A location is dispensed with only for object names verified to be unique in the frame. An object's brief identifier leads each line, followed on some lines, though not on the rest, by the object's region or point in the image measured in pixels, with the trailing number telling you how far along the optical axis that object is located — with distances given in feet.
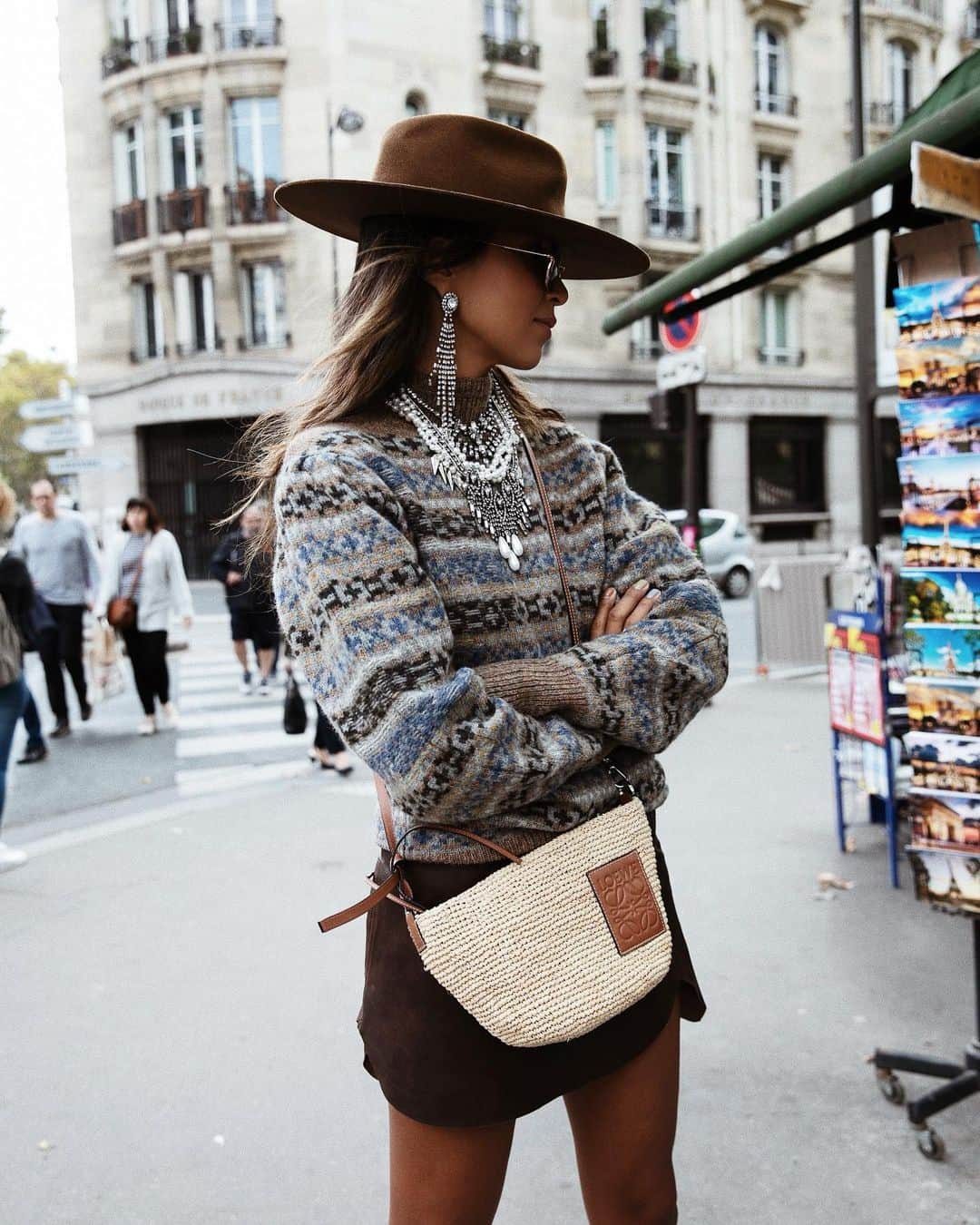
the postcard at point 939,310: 8.69
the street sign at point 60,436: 47.50
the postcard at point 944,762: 9.00
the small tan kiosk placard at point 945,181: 7.92
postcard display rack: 8.76
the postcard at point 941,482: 8.75
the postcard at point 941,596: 8.84
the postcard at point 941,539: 8.75
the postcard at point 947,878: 9.17
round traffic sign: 25.91
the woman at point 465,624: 4.69
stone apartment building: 83.05
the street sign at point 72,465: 51.57
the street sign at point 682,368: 26.76
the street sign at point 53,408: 48.32
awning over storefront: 8.82
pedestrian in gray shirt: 29.32
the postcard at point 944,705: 8.96
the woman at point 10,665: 17.61
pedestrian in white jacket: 28.50
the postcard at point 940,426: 8.75
